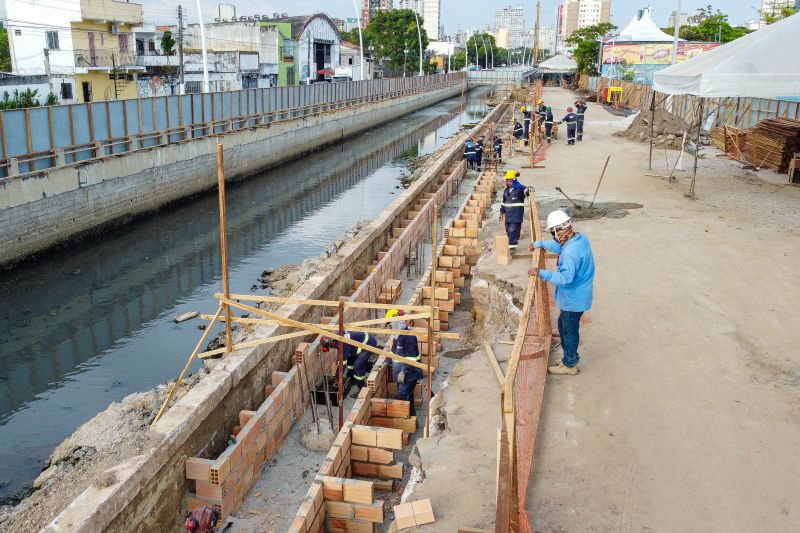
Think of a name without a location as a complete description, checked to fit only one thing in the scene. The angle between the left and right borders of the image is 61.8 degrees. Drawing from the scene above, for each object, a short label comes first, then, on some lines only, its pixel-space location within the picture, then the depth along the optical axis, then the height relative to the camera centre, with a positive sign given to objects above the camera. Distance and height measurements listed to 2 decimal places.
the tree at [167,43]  48.70 +3.28
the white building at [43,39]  38.59 +2.79
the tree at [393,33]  84.38 +7.30
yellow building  39.06 +2.25
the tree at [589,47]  68.50 +4.74
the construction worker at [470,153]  25.86 -2.25
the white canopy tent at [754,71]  13.05 +0.50
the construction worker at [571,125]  26.58 -1.19
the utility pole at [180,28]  33.44 +2.94
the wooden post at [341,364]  8.16 -3.25
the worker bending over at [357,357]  9.07 -3.64
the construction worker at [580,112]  27.20 -0.69
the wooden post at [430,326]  7.23 -2.78
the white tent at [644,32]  53.16 +4.96
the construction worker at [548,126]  26.55 -1.22
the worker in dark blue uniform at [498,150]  27.55 -2.32
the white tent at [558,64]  58.64 +2.58
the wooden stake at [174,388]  8.06 -3.55
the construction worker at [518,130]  28.45 -1.49
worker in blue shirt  6.48 -1.71
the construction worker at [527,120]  26.98 -1.03
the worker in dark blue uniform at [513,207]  11.56 -1.91
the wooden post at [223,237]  8.13 -1.77
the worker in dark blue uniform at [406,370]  8.73 -3.60
